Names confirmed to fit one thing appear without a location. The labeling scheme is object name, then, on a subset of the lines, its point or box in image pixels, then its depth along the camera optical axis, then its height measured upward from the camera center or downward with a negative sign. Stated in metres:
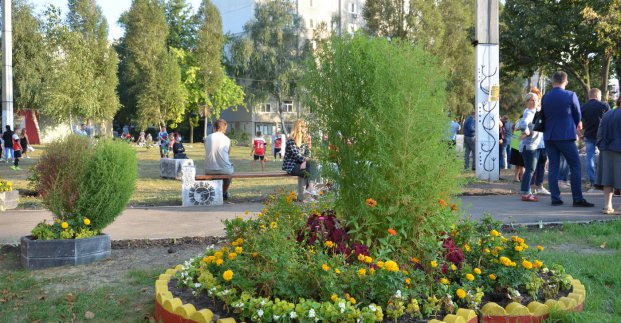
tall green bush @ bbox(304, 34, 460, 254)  4.28 +0.05
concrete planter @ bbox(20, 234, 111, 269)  5.65 -1.09
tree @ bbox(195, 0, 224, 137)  61.53 +10.87
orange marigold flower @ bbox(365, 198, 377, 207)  4.28 -0.43
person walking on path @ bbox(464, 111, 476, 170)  18.42 +0.37
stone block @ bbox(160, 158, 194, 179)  17.59 -0.73
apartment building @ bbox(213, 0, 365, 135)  64.94 +14.98
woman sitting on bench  10.84 -0.22
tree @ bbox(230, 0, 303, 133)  57.56 +9.99
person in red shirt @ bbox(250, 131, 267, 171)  23.83 -0.15
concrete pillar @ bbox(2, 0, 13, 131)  19.47 +2.84
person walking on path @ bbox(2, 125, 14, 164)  23.09 +0.11
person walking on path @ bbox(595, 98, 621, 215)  8.61 -0.09
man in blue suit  9.23 +0.27
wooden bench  10.55 -0.83
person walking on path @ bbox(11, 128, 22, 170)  22.85 -0.22
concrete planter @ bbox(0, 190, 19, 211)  10.10 -1.02
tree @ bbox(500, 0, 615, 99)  29.14 +5.76
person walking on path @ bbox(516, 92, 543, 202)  10.66 +0.05
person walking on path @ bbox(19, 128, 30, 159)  27.57 +0.18
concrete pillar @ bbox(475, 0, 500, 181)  14.32 +1.44
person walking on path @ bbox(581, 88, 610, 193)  11.43 +0.61
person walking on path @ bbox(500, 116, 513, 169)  18.67 +0.15
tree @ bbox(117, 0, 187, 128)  57.25 +8.04
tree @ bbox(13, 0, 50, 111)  50.97 +7.74
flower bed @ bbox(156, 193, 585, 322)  3.64 -0.95
